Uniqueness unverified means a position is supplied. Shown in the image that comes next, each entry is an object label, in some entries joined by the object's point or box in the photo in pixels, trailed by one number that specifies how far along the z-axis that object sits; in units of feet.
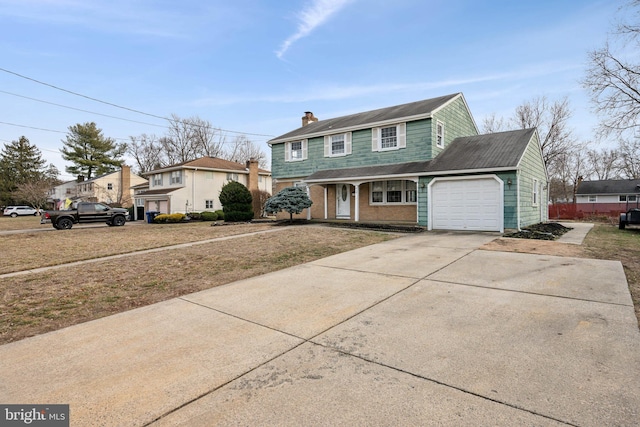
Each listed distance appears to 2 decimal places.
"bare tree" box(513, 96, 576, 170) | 98.53
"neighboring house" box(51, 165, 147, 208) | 140.87
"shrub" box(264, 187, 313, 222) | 57.88
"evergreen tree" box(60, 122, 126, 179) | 168.66
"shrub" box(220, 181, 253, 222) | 67.41
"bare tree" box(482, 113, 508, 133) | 111.77
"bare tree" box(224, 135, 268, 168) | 155.53
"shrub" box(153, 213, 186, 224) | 81.86
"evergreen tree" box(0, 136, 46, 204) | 173.17
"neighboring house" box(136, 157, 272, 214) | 94.84
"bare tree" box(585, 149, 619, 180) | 160.54
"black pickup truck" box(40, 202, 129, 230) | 61.87
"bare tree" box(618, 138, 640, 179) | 74.71
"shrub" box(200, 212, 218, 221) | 89.10
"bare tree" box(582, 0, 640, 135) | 57.82
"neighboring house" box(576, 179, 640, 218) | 128.36
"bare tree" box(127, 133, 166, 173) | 160.35
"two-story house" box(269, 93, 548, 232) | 43.65
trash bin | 85.61
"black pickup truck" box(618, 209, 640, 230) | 48.14
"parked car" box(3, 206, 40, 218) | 152.23
